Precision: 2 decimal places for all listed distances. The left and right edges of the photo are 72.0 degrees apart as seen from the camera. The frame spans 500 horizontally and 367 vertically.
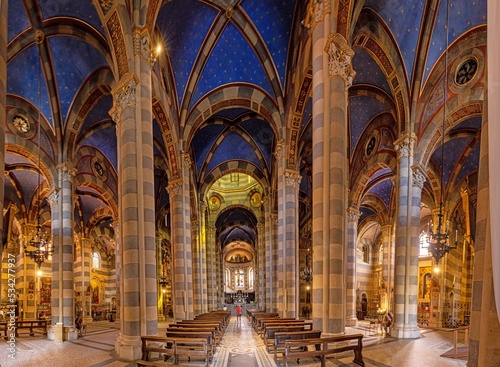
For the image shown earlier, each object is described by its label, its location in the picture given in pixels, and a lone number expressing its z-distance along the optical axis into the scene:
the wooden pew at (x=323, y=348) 8.16
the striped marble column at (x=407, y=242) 14.24
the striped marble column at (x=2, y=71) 4.54
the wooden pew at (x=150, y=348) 8.59
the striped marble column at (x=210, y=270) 33.25
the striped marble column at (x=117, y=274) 25.14
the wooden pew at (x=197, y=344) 9.10
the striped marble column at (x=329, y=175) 8.88
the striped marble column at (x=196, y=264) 25.56
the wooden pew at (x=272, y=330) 11.52
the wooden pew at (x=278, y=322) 12.31
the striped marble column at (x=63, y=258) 15.46
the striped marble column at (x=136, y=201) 9.66
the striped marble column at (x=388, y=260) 28.08
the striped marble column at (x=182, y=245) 18.36
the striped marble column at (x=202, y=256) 26.38
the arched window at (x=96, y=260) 38.32
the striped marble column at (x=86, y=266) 29.55
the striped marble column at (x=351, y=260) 22.44
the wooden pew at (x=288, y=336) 9.46
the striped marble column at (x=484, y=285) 2.91
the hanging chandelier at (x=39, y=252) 13.64
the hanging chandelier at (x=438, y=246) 12.08
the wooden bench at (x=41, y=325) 17.00
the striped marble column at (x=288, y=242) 17.14
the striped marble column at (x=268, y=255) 24.86
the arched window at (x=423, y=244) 30.55
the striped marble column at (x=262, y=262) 33.31
